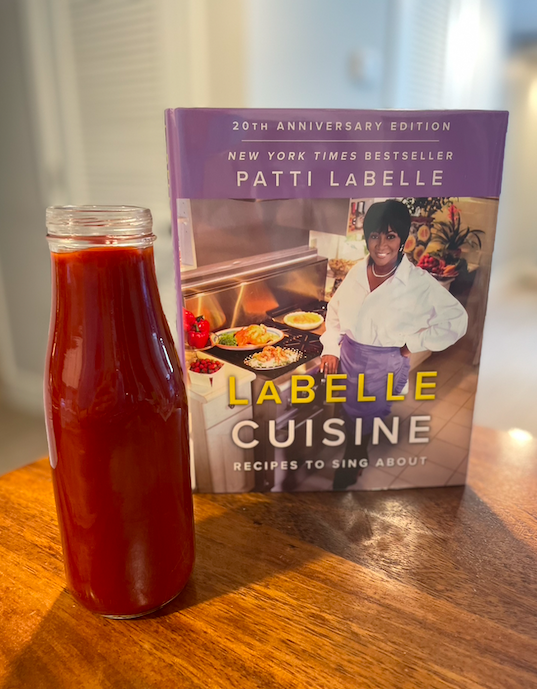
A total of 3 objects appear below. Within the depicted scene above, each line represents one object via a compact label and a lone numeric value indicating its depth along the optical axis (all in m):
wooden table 0.43
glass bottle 0.43
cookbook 0.56
